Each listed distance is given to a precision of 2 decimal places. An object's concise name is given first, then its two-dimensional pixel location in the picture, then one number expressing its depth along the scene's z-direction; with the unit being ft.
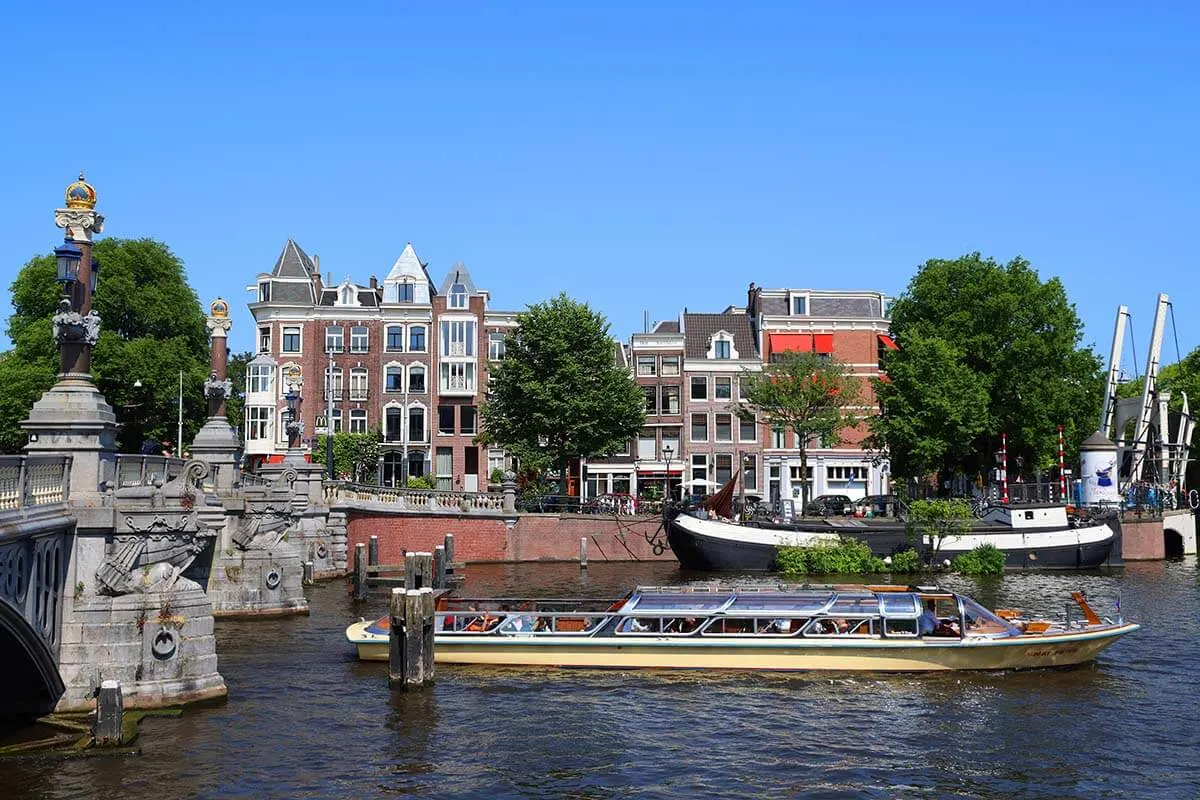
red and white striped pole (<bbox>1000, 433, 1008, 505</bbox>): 222.07
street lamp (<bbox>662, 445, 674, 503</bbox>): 234.54
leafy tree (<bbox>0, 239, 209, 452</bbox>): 230.48
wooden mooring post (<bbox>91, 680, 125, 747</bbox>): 68.80
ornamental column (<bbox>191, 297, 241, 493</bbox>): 121.39
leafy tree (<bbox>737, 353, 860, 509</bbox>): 227.81
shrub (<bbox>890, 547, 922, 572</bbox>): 179.42
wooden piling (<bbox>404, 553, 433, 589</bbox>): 111.34
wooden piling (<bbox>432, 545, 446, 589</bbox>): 142.92
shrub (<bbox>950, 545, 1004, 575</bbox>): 177.47
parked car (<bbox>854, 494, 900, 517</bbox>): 215.72
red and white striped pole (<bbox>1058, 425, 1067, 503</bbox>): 215.51
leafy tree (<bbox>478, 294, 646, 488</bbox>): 221.87
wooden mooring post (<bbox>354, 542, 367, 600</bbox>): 141.38
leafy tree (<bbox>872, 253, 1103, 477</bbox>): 227.61
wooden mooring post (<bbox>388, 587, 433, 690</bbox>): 91.86
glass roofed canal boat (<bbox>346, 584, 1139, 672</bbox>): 99.45
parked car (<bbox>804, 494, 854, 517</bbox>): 216.13
